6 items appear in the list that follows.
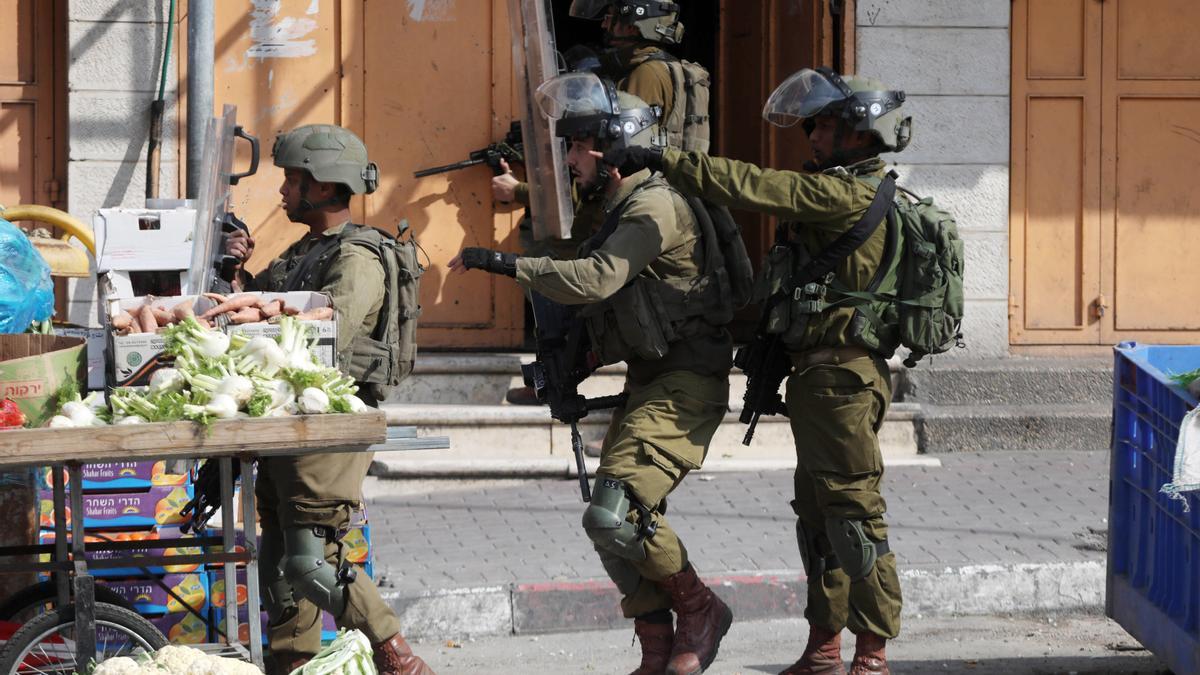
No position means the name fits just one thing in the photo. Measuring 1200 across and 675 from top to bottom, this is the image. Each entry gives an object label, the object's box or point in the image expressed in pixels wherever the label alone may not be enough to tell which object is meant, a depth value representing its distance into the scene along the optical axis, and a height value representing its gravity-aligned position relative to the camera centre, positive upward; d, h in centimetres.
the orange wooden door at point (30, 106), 1908 +87
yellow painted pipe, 1595 +17
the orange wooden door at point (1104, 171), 2009 +55
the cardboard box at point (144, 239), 1412 +7
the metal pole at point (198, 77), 1794 +98
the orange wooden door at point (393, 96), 1895 +94
